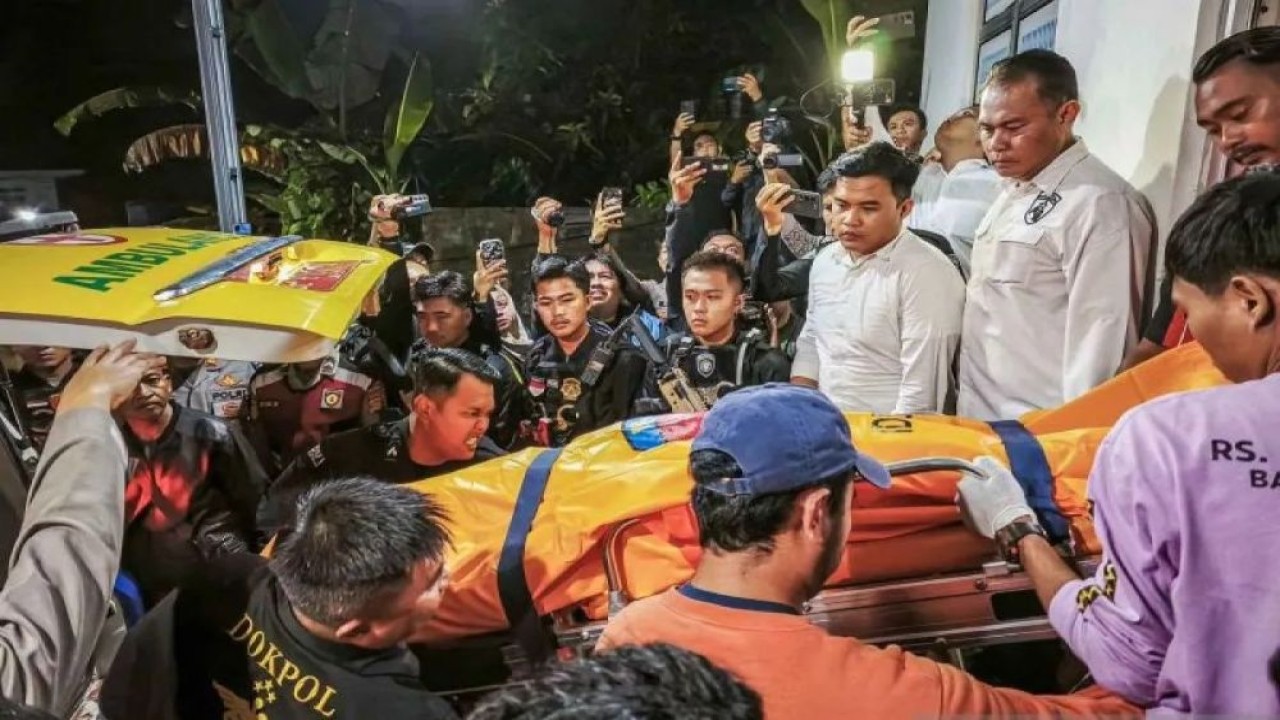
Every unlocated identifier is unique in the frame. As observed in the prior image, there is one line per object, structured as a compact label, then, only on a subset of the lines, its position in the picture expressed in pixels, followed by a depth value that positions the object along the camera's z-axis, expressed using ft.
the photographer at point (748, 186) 17.40
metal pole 13.35
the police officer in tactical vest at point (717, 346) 10.70
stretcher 5.67
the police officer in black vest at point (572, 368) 11.51
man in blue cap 4.01
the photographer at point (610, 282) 14.85
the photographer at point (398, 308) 13.76
